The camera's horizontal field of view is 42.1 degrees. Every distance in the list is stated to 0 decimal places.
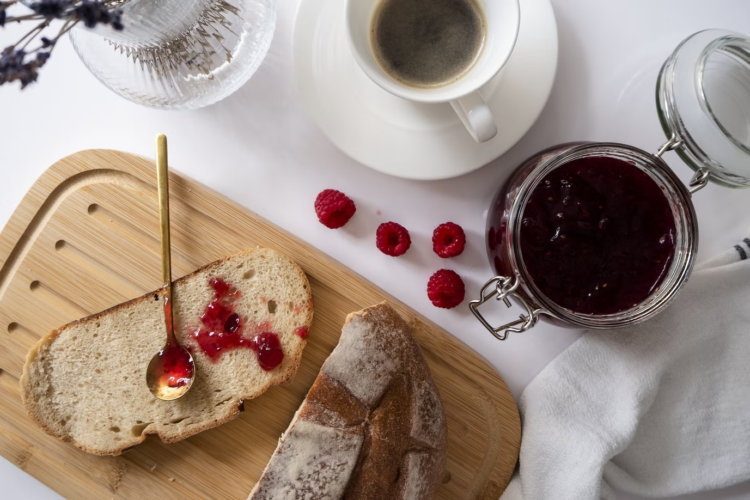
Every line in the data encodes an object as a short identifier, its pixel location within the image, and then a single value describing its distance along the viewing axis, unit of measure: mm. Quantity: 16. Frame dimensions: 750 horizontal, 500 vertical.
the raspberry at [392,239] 544
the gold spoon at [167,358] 535
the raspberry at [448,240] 541
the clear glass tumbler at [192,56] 504
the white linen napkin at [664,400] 539
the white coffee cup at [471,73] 482
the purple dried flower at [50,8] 394
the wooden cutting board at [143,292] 544
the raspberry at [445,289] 541
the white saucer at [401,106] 521
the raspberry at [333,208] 539
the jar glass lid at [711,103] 498
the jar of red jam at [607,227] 485
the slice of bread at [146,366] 540
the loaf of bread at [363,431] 519
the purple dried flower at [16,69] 418
